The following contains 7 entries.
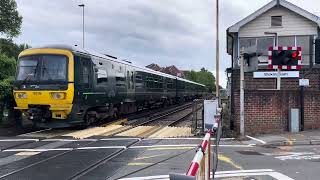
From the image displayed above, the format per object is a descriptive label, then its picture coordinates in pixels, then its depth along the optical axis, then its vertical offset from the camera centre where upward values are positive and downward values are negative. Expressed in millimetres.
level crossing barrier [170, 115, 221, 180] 3171 -526
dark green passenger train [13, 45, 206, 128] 18062 +298
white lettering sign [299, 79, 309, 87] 18312 +454
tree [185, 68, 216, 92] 143788 +5074
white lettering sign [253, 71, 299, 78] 20498 +899
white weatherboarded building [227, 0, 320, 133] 18469 +1002
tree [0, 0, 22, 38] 70062 +10440
